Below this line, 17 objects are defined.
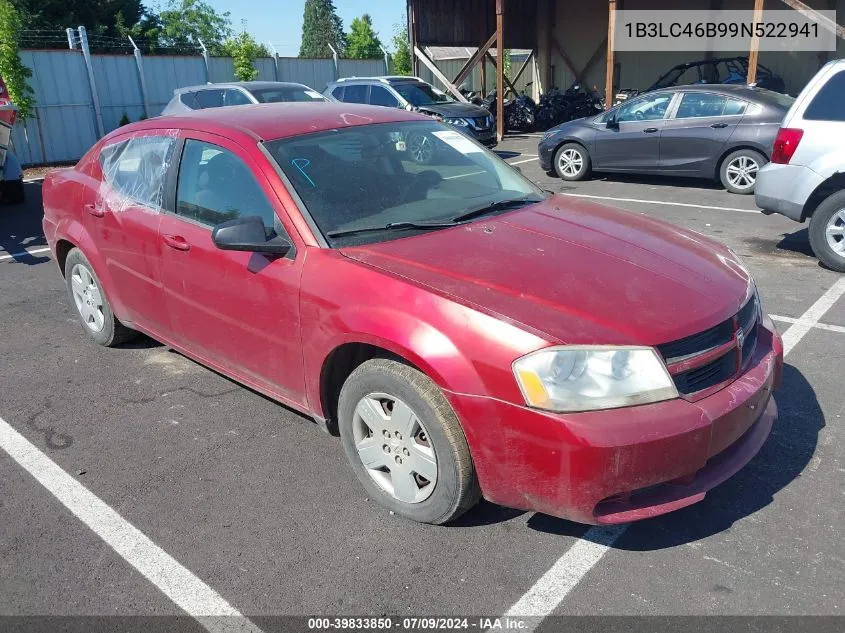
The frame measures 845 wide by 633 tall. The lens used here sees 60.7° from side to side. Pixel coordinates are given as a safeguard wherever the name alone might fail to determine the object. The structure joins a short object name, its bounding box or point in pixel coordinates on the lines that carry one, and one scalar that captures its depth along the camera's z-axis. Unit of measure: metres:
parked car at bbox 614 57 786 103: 17.50
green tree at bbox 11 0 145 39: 33.22
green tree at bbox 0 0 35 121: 14.90
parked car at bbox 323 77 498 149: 14.74
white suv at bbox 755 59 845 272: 6.47
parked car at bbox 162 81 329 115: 13.48
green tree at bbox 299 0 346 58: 89.56
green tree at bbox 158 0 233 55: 60.75
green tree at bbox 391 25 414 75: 43.09
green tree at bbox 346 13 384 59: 70.25
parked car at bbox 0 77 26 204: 9.02
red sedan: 2.61
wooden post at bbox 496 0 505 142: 17.50
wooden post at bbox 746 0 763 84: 13.82
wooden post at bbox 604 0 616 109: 15.70
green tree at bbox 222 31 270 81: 21.45
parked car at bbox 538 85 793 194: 10.16
